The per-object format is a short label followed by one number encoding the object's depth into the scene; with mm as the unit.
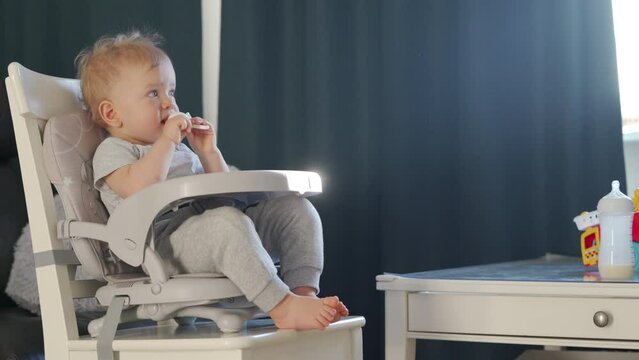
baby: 2552
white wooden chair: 2519
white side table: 2651
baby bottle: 2730
